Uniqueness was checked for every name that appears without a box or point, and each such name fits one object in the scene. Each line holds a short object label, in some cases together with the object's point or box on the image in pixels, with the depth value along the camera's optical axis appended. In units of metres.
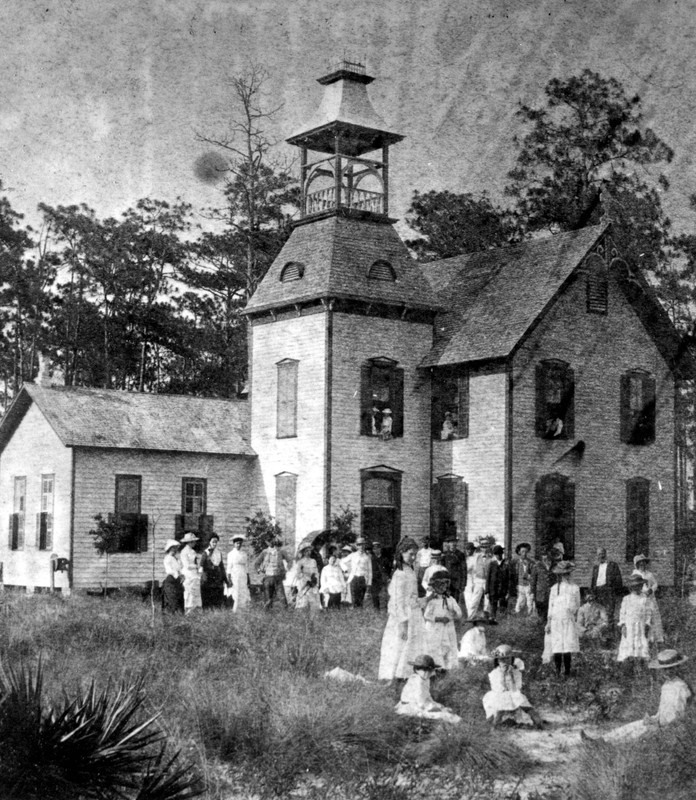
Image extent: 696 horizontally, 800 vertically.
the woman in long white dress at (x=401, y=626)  15.47
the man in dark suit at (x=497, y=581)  21.48
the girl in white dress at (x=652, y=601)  16.98
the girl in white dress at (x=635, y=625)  16.55
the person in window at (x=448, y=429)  30.28
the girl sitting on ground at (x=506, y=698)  13.57
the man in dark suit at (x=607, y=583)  20.88
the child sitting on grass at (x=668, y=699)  11.87
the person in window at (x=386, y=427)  30.20
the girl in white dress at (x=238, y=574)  22.96
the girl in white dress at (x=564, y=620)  16.38
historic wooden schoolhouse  29.25
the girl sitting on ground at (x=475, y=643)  16.77
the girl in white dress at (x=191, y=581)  21.58
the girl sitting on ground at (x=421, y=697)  13.31
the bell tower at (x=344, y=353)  29.73
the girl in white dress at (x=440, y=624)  15.65
